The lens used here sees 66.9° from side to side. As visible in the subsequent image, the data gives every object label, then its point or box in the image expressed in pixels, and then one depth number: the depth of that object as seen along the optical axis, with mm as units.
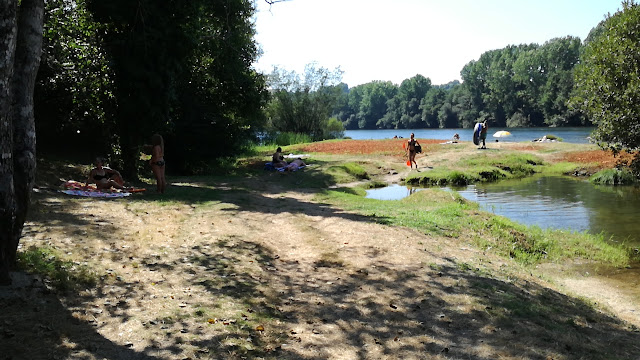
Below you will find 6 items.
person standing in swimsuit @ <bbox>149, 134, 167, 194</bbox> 15273
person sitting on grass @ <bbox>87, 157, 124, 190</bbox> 14852
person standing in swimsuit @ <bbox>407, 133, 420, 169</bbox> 28531
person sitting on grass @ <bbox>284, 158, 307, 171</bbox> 26111
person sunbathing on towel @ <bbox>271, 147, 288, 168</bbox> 26691
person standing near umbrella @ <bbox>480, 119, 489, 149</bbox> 38312
